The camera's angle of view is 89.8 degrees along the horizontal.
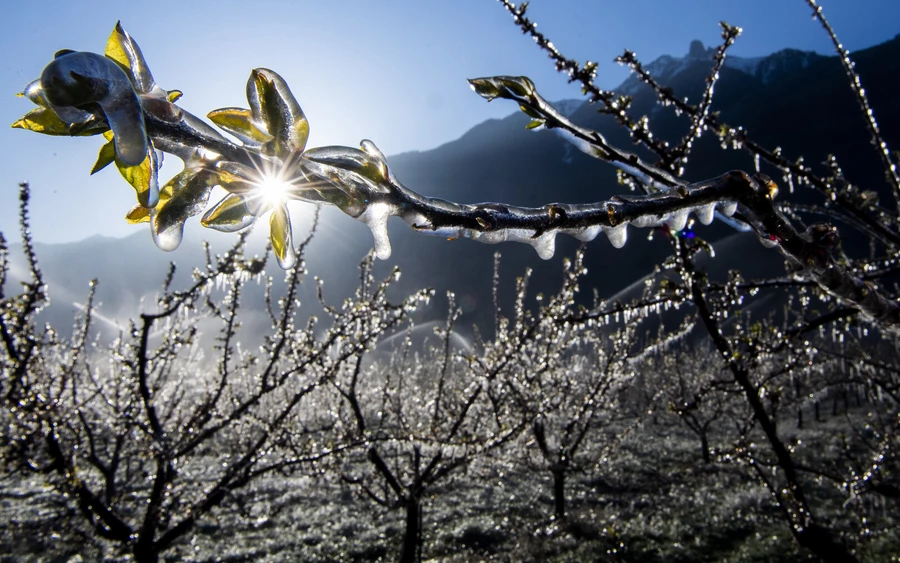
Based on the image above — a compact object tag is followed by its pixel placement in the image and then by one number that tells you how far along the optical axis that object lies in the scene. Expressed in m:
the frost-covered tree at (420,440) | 5.43
